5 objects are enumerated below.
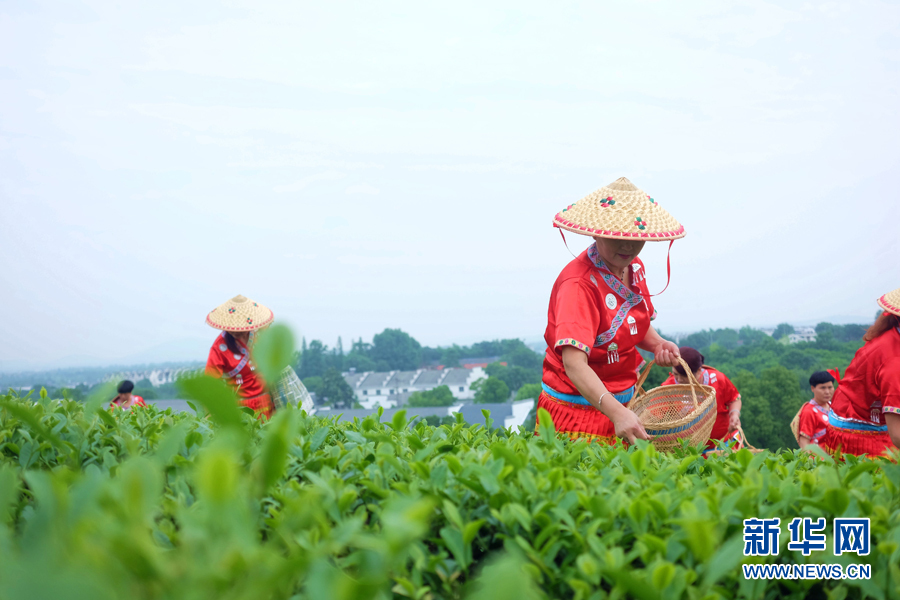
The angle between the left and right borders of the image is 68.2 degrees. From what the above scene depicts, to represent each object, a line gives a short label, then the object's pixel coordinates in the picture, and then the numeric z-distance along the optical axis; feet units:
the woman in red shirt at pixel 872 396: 10.19
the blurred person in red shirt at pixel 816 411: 19.85
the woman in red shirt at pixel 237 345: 18.11
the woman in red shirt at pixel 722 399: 19.52
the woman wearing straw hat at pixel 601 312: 9.16
